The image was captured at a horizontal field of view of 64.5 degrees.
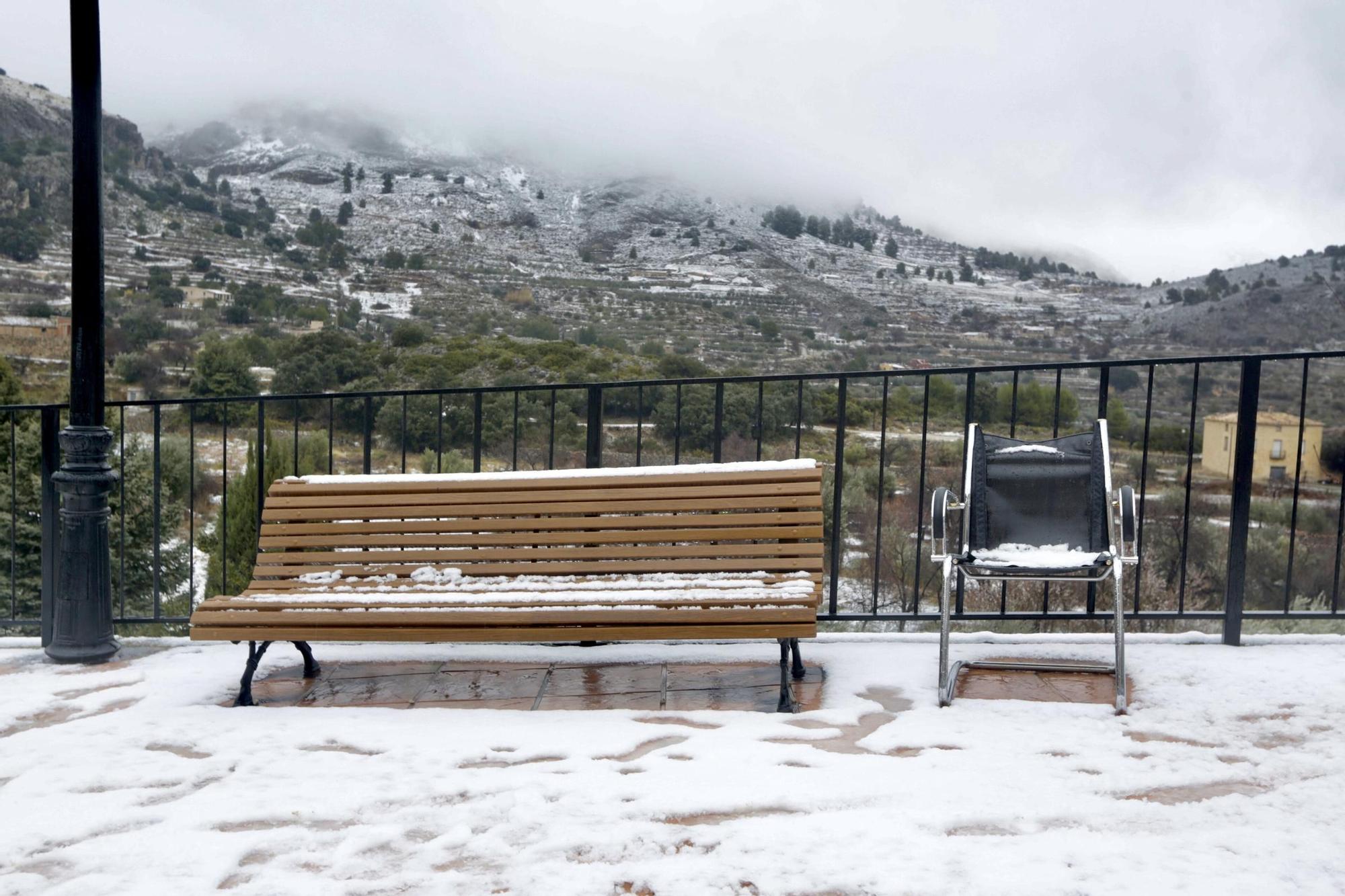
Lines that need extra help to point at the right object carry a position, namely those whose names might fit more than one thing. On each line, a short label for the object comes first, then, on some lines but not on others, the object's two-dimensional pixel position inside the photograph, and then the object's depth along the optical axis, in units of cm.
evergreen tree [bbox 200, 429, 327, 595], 2228
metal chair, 339
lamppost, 361
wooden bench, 311
